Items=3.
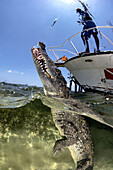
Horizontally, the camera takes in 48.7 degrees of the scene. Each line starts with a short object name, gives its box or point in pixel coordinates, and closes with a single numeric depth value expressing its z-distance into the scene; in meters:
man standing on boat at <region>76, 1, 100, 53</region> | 8.47
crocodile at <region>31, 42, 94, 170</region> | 3.52
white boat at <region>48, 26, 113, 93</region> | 7.14
